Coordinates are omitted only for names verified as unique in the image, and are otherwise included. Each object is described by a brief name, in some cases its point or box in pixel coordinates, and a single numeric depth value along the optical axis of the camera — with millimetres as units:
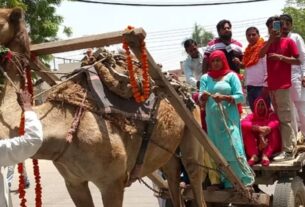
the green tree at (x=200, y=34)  58594
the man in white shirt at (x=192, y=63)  8312
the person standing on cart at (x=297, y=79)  7097
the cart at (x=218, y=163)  4141
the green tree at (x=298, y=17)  42938
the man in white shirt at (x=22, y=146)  3318
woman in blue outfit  5855
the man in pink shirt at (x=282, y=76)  6586
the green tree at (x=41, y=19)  14297
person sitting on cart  6500
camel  4117
